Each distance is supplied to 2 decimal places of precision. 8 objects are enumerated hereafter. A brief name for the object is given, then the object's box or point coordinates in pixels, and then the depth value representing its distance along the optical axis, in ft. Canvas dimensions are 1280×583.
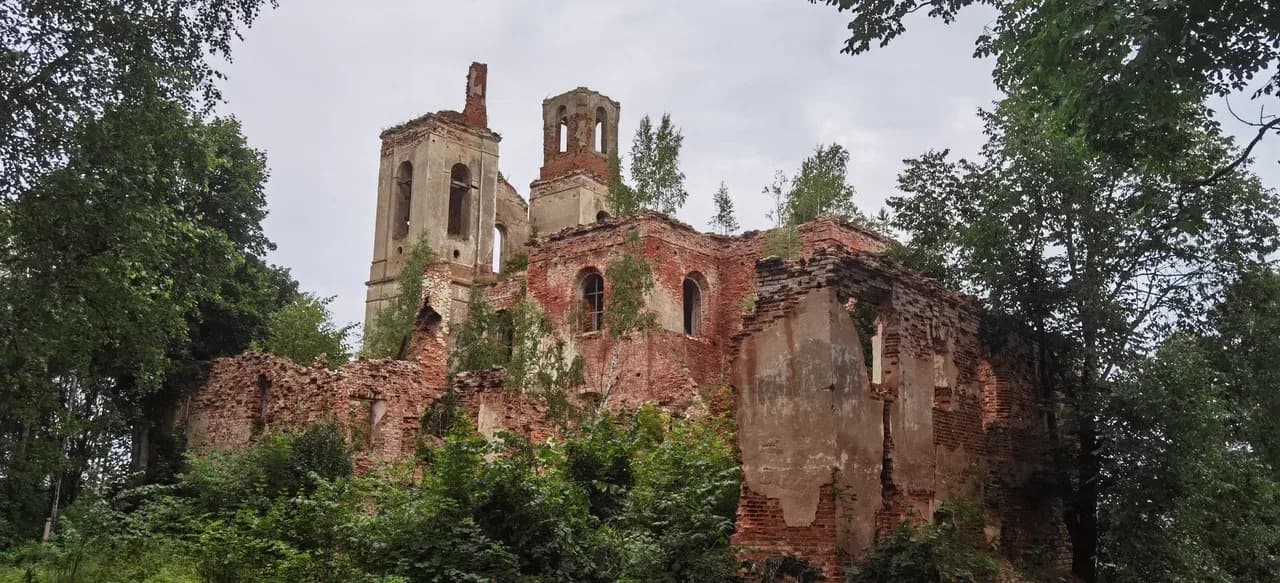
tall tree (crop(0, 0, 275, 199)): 31.22
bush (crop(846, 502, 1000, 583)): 36.94
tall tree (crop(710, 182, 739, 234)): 88.90
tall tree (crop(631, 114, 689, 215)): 82.48
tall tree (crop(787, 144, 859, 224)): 85.61
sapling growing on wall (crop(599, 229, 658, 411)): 76.18
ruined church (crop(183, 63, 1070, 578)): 40.60
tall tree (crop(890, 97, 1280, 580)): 50.80
